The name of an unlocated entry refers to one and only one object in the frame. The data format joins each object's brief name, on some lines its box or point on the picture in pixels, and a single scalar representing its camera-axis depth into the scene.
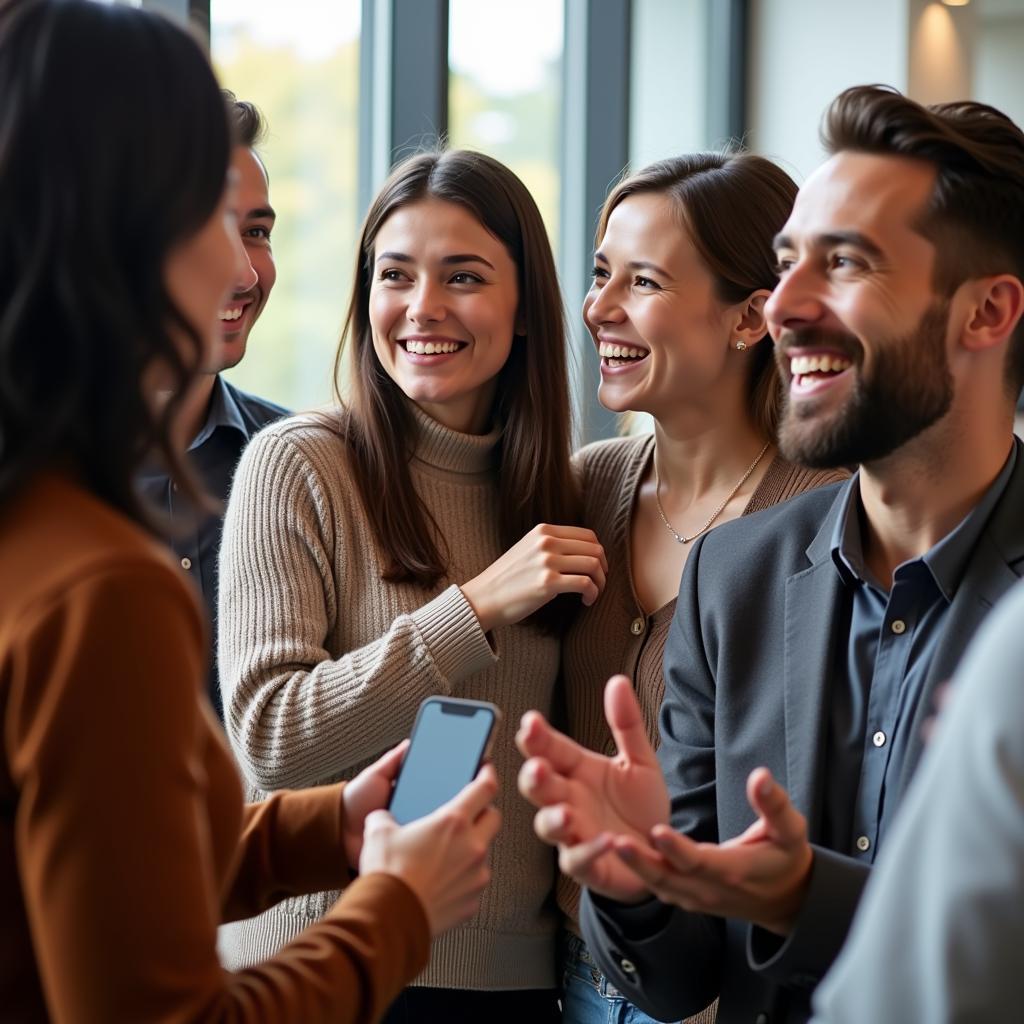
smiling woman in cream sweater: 2.03
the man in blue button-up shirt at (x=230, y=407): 2.40
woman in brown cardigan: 2.38
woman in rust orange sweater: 1.01
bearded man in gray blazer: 1.65
